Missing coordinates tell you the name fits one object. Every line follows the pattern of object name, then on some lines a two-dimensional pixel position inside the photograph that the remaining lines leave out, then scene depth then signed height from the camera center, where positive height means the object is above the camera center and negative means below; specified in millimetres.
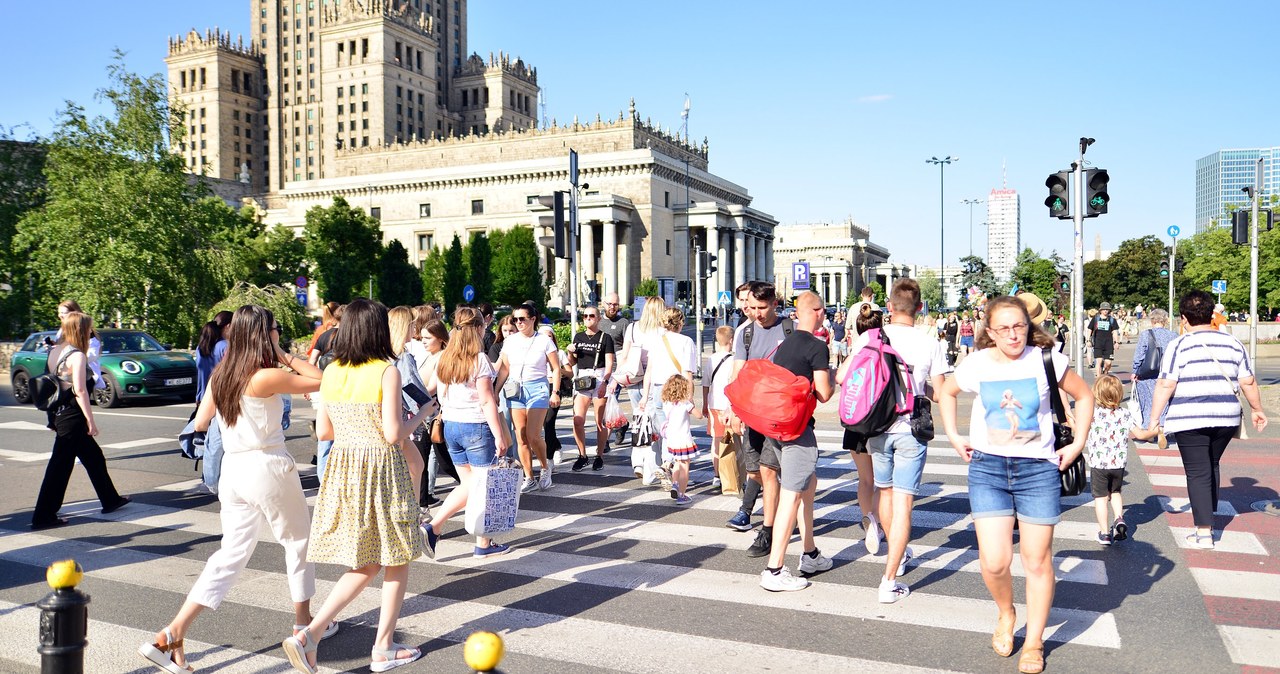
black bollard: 3424 -1119
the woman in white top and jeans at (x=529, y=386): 9164 -615
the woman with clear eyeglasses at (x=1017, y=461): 4527 -697
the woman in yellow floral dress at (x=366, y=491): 4574 -829
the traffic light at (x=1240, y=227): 21969 +2211
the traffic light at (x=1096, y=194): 12273 +1680
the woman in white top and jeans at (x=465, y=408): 6648 -600
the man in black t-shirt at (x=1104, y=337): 21688 -398
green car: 18406 -808
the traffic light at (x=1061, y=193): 12711 +1749
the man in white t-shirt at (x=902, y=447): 5668 -792
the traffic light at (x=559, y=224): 17266 +1965
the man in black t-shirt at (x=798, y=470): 5898 -955
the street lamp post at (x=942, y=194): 62656 +8632
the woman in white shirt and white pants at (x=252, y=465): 4770 -718
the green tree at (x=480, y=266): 70188 +4532
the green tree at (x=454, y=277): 68750 +3619
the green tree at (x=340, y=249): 60188 +5199
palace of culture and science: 95062 +21651
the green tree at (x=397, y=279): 65500 +3367
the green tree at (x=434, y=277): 75062 +4144
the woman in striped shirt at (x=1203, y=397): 6762 -572
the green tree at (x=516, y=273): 75000 +4284
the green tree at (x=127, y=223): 26312 +3097
